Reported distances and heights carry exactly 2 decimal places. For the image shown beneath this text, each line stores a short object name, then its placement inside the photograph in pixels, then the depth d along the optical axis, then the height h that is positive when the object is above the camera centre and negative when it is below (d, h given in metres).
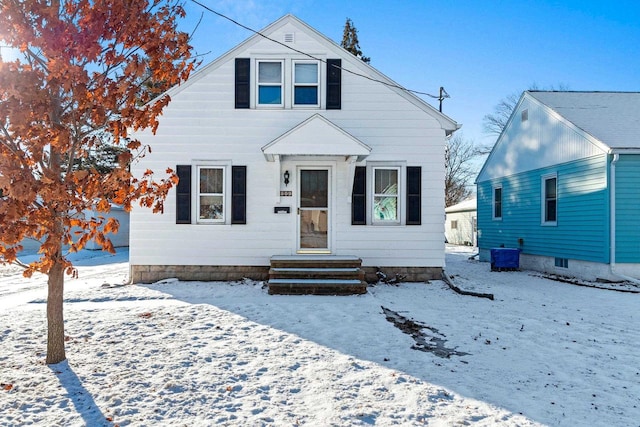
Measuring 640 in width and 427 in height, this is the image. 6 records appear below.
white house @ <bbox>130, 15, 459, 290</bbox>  9.16 +1.19
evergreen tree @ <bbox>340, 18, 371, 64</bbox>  25.92 +12.67
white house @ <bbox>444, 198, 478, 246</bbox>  23.44 -0.24
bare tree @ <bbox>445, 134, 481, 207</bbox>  38.75 +5.65
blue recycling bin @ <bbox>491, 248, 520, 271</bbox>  12.45 -1.24
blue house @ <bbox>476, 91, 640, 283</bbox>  9.68 +1.09
